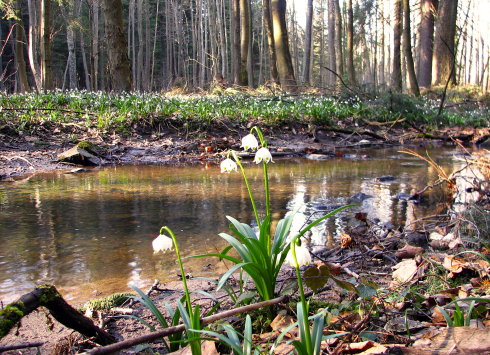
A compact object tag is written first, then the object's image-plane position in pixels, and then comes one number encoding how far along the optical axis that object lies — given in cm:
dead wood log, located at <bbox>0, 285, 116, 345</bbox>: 118
